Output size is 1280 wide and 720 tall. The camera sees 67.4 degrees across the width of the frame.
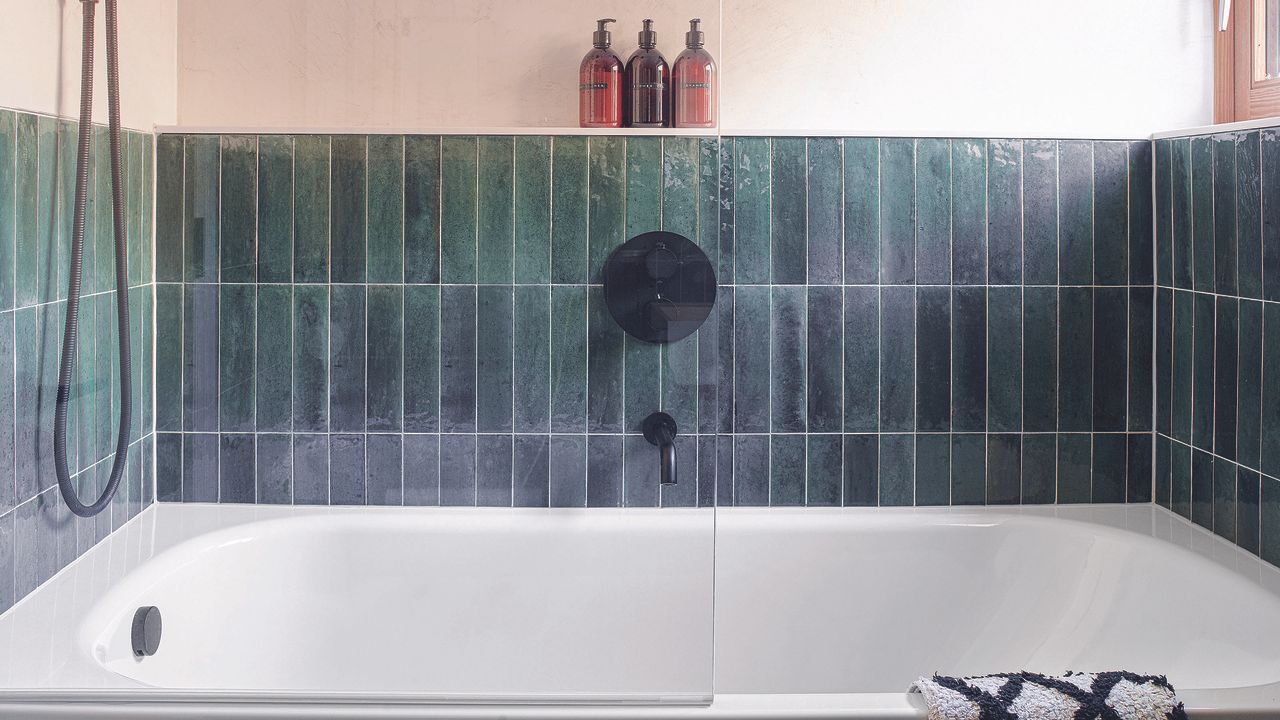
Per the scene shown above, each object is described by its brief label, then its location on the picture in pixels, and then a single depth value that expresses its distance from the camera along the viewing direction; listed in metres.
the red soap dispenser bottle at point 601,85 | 1.46
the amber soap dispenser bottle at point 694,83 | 1.51
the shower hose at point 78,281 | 1.42
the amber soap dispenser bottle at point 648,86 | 1.45
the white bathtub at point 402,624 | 1.39
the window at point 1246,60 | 2.18
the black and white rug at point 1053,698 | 1.35
